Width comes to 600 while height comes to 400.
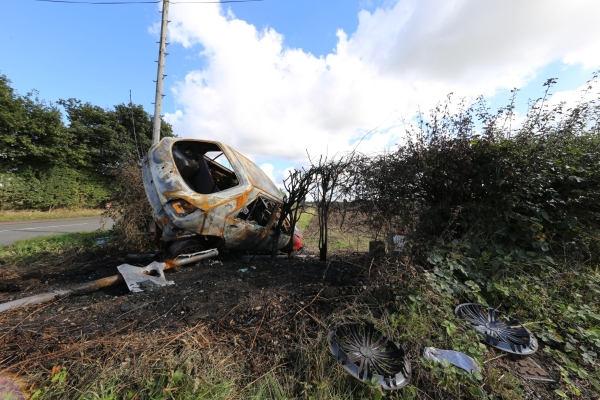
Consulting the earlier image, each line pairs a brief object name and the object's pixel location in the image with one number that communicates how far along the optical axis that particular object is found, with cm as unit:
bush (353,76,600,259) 310
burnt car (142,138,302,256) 316
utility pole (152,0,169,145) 756
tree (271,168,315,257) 408
